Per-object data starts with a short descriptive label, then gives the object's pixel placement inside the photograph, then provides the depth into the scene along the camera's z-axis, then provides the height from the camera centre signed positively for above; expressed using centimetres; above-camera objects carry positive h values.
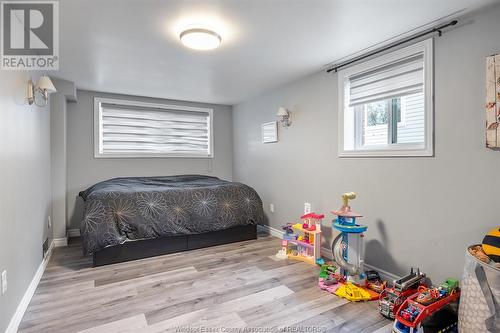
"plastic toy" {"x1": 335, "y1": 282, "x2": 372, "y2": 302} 216 -104
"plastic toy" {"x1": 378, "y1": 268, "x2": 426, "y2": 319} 191 -94
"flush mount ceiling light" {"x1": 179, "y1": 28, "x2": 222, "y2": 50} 212 +103
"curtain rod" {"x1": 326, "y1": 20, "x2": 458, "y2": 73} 205 +107
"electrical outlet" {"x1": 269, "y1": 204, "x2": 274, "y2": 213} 407 -65
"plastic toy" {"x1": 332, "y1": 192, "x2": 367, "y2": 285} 234 -74
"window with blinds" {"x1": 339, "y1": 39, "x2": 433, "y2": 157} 221 +59
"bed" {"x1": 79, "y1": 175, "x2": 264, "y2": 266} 282 -61
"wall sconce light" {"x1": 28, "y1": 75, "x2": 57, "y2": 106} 227 +69
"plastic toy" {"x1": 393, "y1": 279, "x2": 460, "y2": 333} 166 -91
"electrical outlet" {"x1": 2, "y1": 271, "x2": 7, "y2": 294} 155 -68
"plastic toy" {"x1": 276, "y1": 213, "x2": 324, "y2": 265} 297 -86
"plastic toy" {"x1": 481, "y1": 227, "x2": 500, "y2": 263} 153 -47
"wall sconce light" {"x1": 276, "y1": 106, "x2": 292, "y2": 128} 362 +68
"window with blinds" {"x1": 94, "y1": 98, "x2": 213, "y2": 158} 420 +60
